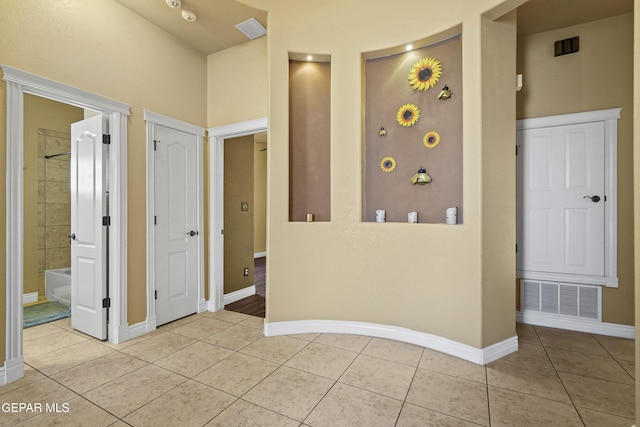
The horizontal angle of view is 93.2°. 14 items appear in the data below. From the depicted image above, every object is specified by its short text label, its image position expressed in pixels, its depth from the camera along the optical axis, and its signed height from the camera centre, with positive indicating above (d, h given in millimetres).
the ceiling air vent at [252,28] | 3162 +1984
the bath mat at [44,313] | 3336 -1192
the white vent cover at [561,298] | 3055 -915
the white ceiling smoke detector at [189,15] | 2960 +1963
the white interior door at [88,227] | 2838 -141
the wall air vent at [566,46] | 3078 +1702
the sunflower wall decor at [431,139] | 2814 +683
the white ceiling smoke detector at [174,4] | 2787 +1951
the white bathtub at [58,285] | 3963 -973
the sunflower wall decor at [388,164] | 3018 +482
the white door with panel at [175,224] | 3246 -124
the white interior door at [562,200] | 3023 +123
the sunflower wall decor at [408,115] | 2916 +948
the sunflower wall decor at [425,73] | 2820 +1311
